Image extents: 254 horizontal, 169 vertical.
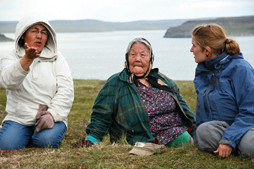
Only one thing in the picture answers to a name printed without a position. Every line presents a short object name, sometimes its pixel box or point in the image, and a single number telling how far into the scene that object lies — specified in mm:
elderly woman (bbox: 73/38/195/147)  5742
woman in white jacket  6145
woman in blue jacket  4551
